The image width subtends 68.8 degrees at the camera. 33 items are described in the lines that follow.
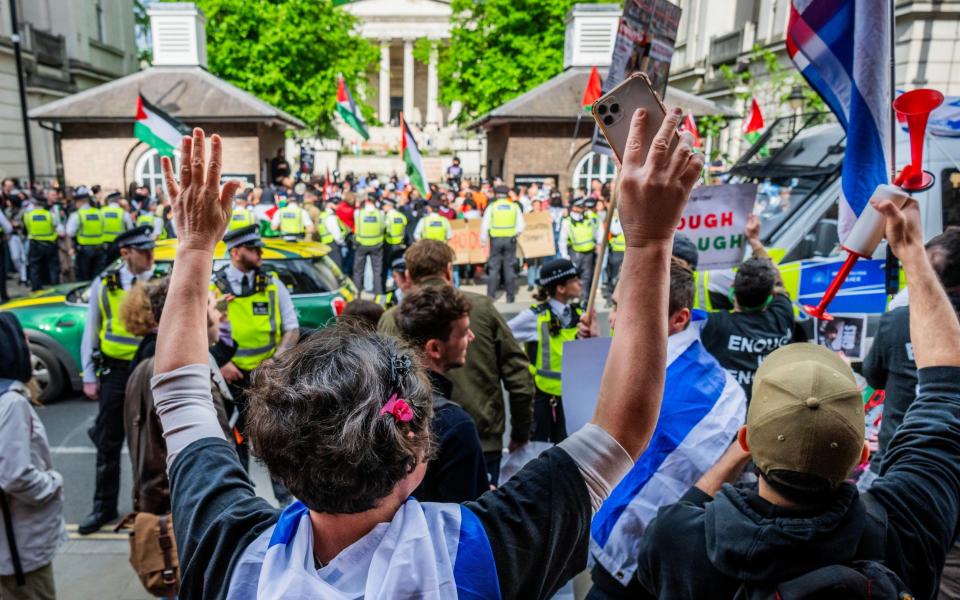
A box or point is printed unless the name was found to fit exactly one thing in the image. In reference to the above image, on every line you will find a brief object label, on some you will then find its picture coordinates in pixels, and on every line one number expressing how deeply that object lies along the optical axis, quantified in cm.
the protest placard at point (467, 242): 1388
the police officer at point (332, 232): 1397
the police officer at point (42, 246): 1327
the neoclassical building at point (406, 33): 6200
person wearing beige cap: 142
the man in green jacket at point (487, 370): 391
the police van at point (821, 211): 591
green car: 737
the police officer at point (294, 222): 1365
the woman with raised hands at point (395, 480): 123
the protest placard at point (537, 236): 1366
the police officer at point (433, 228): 1277
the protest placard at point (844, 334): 581
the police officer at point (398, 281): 590
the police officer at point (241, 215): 1217
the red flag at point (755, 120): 1521
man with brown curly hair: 248
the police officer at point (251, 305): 536
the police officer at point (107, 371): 491
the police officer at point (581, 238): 1284
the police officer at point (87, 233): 1305
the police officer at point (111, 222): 1312
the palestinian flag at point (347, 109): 1412
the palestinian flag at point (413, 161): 827
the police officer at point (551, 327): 489
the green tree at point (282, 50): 2739
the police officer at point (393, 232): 1362
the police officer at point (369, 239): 1331
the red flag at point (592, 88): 1096
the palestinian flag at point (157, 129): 954
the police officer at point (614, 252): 1241
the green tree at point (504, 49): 2773
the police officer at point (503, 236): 1319
